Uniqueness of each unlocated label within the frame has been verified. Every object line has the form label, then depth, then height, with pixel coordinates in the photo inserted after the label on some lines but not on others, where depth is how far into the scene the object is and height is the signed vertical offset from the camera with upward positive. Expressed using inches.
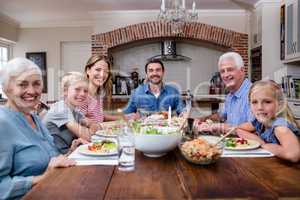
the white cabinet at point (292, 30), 185.8 +39.1
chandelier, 160.9 +40.5
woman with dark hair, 112.3 +4.8
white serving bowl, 58.2 -8.5
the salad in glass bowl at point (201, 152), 53.2 -9.3
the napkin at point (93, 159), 57.1 -11.5
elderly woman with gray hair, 54.7 -7.5
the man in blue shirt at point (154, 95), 145.0 +0.5
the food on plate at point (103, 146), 63.7 -10.2
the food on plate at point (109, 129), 82.7 -8.9
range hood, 262.1 +36.4
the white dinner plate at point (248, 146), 64.5 -10.3
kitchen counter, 234.7 -4.5
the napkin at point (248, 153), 62.0 -11.2
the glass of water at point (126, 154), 52.7 -9.6
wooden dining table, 40.9 -12.1
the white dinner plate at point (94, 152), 60.9 -10.7
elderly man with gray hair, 101.2 +2.5
